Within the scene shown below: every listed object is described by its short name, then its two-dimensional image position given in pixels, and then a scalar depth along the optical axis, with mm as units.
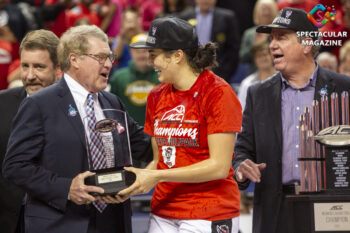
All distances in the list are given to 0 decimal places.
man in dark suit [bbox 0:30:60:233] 7417
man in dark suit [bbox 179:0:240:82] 15524
